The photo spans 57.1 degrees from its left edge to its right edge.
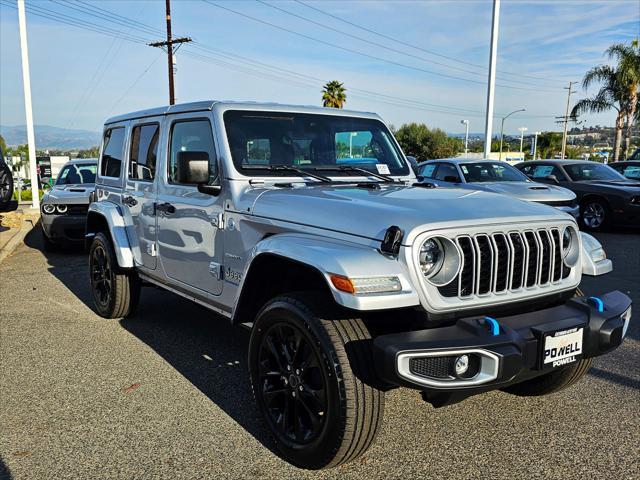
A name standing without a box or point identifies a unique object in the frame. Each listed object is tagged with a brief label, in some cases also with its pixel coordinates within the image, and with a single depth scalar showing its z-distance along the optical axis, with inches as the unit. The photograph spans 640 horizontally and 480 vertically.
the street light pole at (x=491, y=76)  786.8
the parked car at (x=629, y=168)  600.4
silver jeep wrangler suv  104.3
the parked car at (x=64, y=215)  377.1
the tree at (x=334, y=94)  1792.6
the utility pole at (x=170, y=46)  1087.0
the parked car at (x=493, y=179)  404.5
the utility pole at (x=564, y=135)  2324.3
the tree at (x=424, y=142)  2539.4
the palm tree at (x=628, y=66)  1248.2
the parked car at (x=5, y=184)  389.1
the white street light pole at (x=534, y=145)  2501.6
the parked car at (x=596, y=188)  460.4
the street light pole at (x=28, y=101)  641.0
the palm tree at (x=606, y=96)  1294.3
